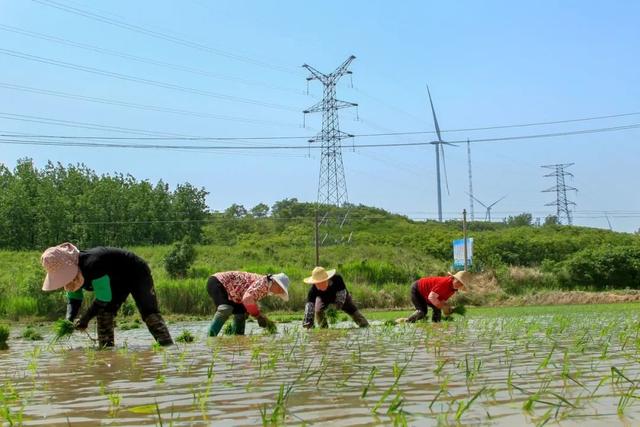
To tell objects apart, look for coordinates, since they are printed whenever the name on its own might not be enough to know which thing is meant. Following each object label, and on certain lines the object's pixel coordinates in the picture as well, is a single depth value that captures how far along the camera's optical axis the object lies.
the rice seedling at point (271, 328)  10.66
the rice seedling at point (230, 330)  10.65
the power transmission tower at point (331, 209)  43.72
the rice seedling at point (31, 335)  11.65
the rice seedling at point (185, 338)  9.52
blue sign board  37.25
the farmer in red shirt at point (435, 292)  12.92
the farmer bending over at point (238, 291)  9.77
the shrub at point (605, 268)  41.56
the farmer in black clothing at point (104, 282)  7.81
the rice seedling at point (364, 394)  4.03
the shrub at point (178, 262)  33.00
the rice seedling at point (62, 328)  8.45
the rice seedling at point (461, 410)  3.43
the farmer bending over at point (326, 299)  12.38
